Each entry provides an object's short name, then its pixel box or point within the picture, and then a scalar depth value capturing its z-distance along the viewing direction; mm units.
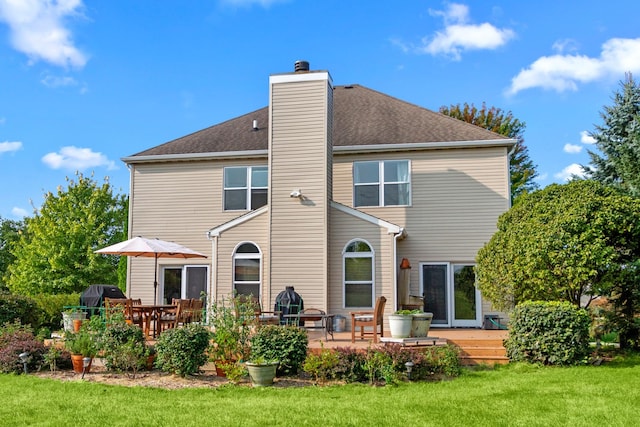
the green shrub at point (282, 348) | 9438
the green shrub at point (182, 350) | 9375
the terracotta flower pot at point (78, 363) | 9867
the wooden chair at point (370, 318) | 11414
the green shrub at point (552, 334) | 10328
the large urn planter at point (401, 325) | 10695
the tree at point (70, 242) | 32312
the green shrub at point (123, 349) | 9742
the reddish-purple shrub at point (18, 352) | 10031
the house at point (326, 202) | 14570
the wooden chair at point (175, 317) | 12111
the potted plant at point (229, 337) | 9688
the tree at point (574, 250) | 11227
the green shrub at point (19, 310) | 14812
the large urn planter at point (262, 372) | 8938
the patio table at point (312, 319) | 12062
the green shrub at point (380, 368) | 9109
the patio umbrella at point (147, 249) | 12555
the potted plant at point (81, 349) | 9883
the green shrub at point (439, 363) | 9539
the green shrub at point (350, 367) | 9242
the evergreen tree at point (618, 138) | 18375
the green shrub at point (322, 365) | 9211
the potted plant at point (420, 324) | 10836
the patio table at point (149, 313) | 12403
